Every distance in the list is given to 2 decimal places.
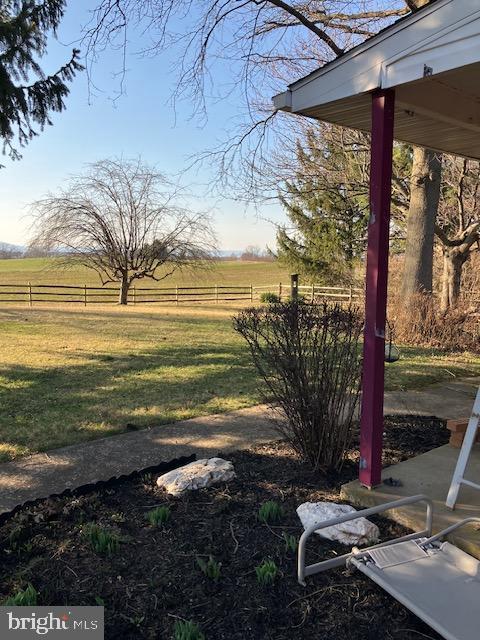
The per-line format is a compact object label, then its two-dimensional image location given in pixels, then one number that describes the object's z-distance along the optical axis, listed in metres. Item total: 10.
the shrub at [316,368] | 3.38
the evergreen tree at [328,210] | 14.84
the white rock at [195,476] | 3.20
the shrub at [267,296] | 27.90
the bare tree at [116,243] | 26.59
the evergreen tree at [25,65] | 6.35
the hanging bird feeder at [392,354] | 4.16
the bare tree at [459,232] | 12.77
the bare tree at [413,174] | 9.93
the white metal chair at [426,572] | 1.96
